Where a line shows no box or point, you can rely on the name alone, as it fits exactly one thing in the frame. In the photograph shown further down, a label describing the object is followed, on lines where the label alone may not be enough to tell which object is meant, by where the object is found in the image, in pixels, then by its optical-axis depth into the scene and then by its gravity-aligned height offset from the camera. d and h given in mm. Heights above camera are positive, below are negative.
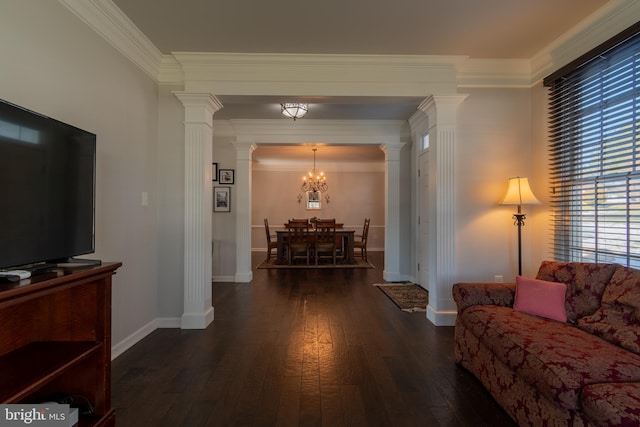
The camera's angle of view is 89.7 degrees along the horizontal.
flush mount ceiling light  4297 +1439
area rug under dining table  6688 -1097
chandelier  8547 +878
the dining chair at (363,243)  7543 -697
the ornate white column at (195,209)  3205 +38
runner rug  3898 -1117
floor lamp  2949 +162
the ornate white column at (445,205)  3289 +94
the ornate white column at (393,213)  5465 +15
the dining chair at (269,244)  7205 -693
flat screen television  1275 +104
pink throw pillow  2121 -571
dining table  7012 -672
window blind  2238 +454
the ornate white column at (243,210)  5352 +52
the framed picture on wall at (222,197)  5457 +271
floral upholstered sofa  1351 -676
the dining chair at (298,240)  6750 -565
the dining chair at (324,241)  6723 -585
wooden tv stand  1520 -606
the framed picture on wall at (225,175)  5469 +646
